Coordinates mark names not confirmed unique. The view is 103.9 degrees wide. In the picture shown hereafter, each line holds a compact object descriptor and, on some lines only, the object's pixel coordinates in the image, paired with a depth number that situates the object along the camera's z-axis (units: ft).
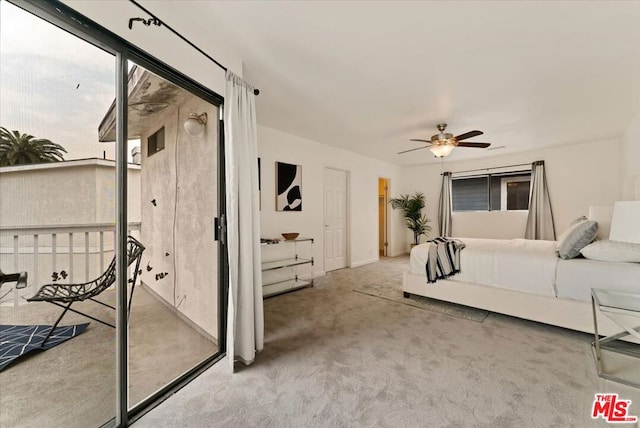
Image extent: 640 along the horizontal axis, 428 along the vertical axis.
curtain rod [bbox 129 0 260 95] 4.42
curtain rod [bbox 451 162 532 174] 17.57
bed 7.20
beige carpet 9.25
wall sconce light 6.60
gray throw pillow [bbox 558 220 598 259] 7.79
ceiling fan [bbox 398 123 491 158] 11.51
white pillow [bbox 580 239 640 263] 6.95
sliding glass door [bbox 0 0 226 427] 3.50
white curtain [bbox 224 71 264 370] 6.10
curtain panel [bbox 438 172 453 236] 20.52
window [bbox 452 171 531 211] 17.98
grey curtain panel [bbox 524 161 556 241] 16.42
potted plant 21.54
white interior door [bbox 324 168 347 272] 15.99
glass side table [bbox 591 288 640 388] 5.57
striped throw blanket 9.91
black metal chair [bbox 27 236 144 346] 3.86
